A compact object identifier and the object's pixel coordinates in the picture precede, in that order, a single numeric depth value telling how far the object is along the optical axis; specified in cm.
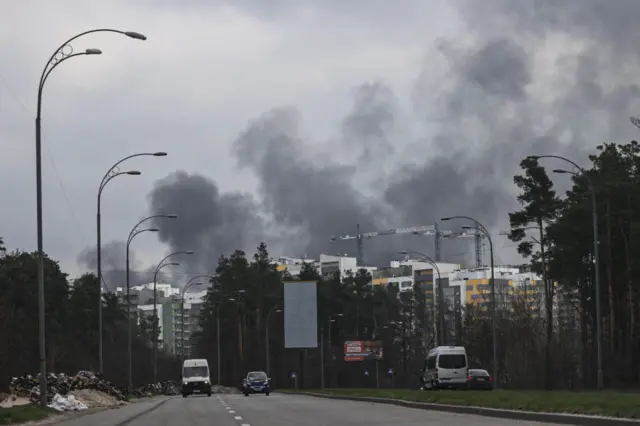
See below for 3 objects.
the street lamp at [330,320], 14810
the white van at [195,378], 8269
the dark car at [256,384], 9008
